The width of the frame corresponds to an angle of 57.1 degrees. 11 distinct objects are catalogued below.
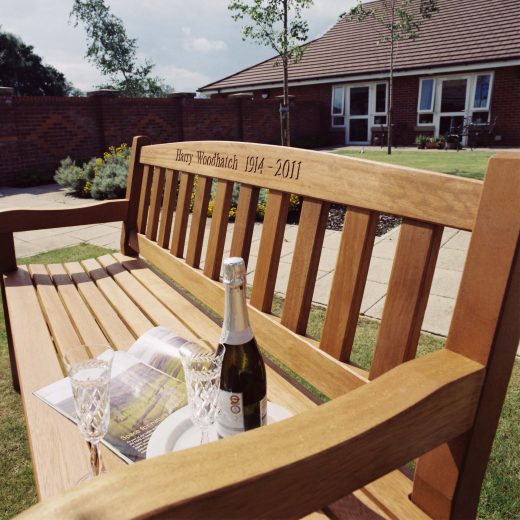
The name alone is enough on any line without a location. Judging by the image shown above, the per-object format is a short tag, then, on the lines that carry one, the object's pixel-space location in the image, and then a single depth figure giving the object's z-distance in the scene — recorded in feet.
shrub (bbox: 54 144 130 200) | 27.43
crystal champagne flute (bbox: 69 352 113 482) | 3.57
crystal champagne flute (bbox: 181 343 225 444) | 3.46
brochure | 3.99
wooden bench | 2.12
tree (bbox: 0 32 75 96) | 99.71
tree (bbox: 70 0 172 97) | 89.15
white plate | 3.61
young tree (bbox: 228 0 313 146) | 30.32
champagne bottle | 3.54
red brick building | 56.59
